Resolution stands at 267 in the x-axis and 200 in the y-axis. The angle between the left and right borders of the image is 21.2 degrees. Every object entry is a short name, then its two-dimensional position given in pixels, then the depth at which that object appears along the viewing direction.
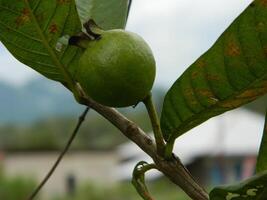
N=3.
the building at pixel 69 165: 19.22
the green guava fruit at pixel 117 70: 0.62
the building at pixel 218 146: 13.02
